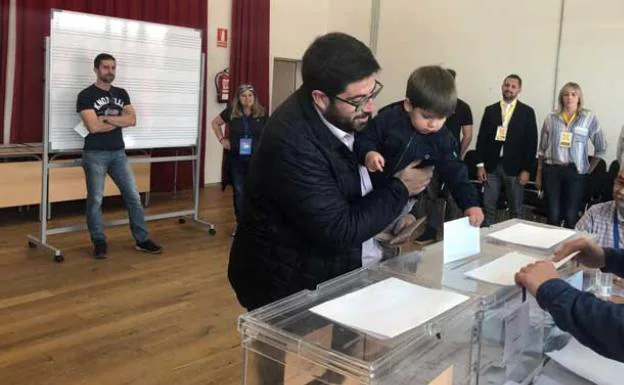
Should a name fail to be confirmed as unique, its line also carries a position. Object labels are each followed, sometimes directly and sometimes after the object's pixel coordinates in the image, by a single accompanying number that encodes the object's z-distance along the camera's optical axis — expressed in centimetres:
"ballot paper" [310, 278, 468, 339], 104
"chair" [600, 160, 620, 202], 529
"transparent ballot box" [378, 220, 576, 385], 126
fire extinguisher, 741
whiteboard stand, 441
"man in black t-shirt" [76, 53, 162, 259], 441
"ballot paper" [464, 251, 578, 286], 137
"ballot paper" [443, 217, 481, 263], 150
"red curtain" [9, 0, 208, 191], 576
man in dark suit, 545
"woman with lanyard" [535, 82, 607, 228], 502
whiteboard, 454
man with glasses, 136
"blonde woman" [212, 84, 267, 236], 513
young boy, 199
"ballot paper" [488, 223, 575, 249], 172
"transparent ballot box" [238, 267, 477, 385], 97
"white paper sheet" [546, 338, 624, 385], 128
